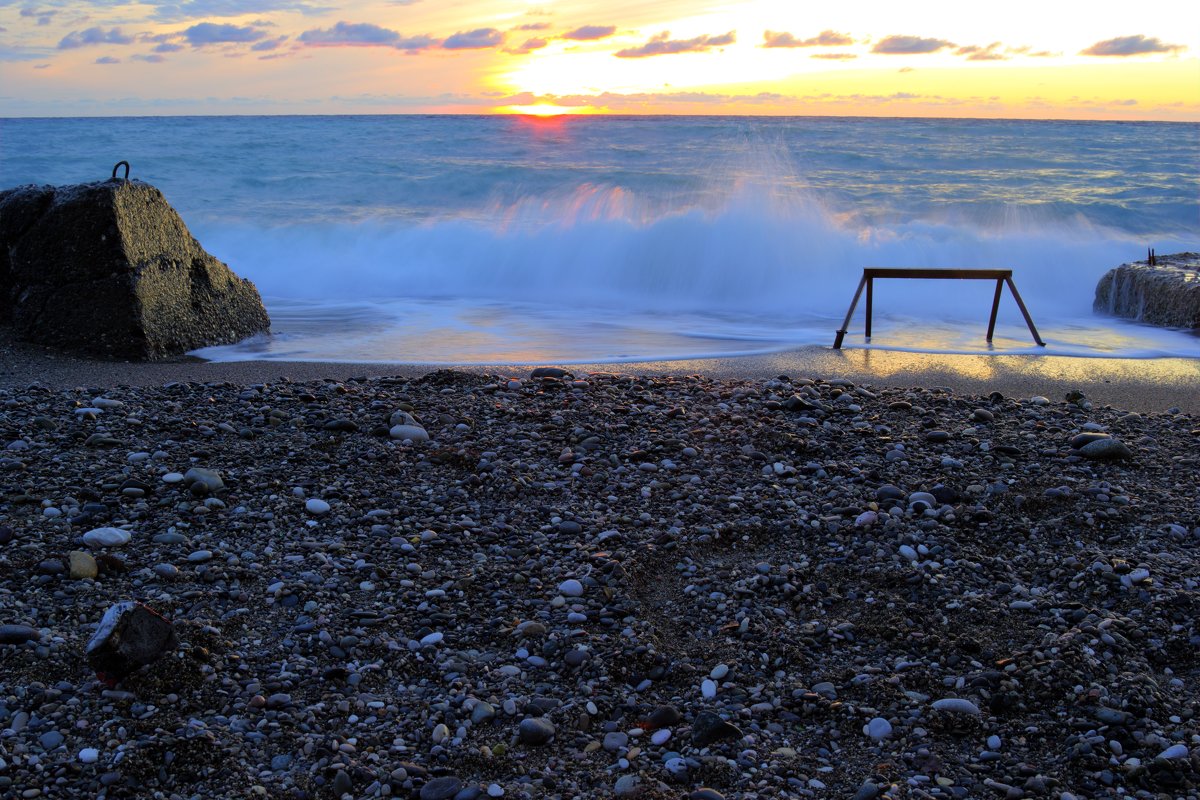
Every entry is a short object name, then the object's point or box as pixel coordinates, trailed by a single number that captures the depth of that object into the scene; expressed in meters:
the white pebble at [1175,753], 2.47
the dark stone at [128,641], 2.69
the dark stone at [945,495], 4.11
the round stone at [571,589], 3.31
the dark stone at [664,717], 2.63
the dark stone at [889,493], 4.10
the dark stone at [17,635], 2.83
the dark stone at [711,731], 2.56
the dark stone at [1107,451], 4.59
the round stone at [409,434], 4.70
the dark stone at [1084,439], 4.70
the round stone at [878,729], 2.61
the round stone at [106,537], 3.47
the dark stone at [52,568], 3.26
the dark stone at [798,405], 5.27
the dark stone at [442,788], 2.33
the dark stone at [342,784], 2.35
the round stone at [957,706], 2.69
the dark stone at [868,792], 2.36
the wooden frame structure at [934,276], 7.70
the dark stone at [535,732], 2.56
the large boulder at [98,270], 7.03
